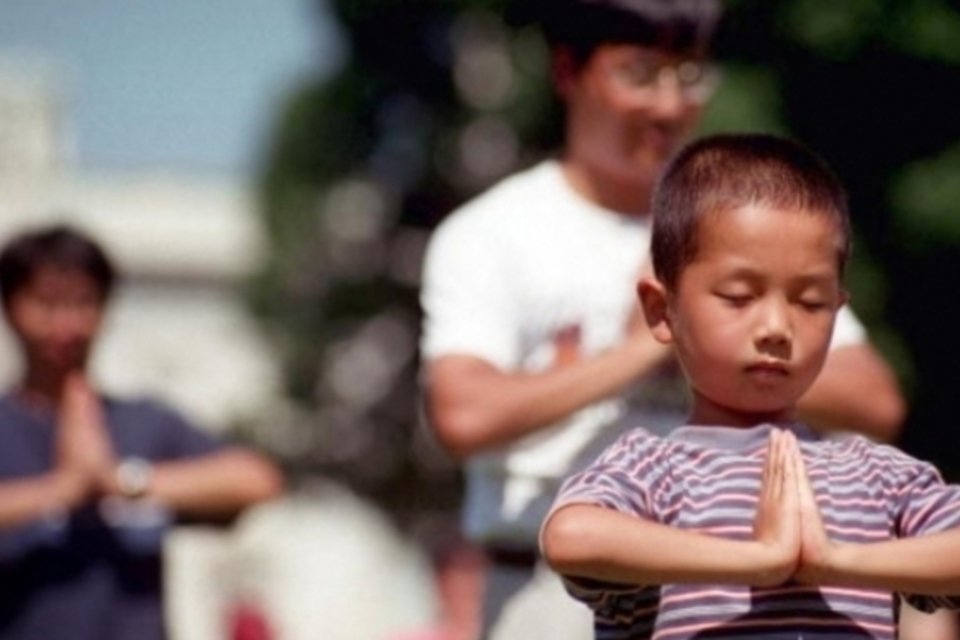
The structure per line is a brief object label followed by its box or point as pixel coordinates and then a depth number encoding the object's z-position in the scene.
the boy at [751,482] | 8.70
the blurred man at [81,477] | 15.01
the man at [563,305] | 12.24
